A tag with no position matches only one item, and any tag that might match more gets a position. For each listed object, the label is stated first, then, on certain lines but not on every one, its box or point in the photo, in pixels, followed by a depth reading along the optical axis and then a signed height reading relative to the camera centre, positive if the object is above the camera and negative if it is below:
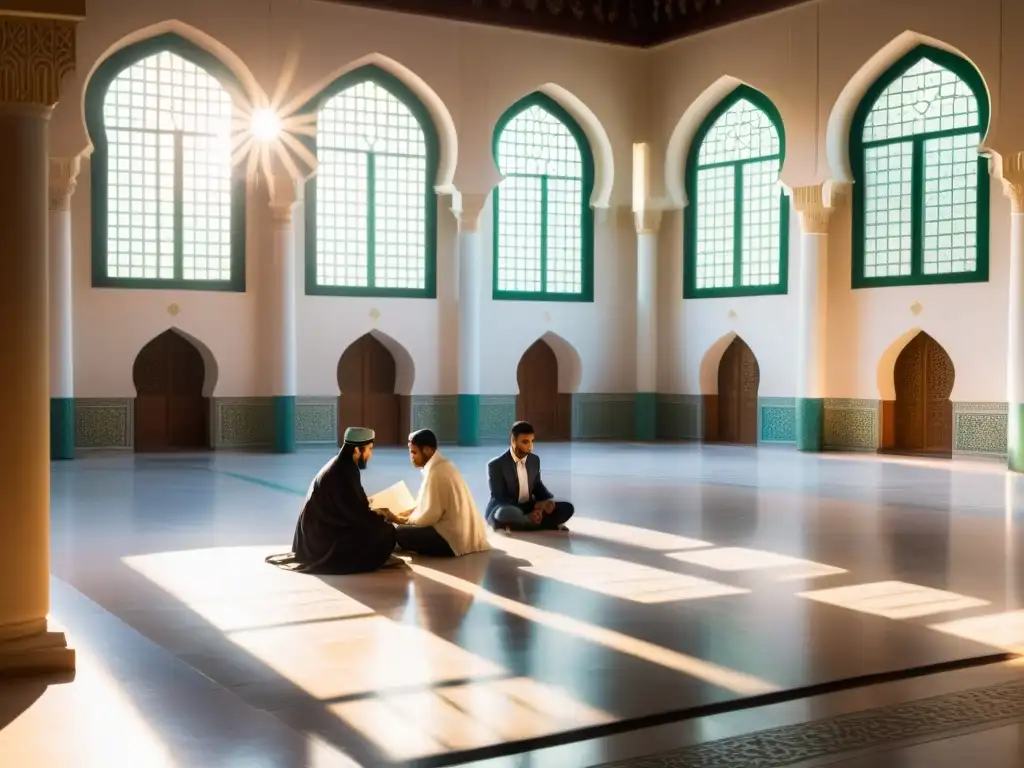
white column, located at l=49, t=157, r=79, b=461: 16.28 +0.47
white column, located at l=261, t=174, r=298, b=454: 17.97 +0.46
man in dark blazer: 9.73 -1.12
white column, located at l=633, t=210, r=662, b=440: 20.81 +0.40
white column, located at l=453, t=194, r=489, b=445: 19.41 +0.27
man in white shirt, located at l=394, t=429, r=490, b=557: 8.50 -1.06
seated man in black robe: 7.98 -1.06
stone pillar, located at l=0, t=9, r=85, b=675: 5.36 +0.03
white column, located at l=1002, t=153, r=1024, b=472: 15.50 +0.36
